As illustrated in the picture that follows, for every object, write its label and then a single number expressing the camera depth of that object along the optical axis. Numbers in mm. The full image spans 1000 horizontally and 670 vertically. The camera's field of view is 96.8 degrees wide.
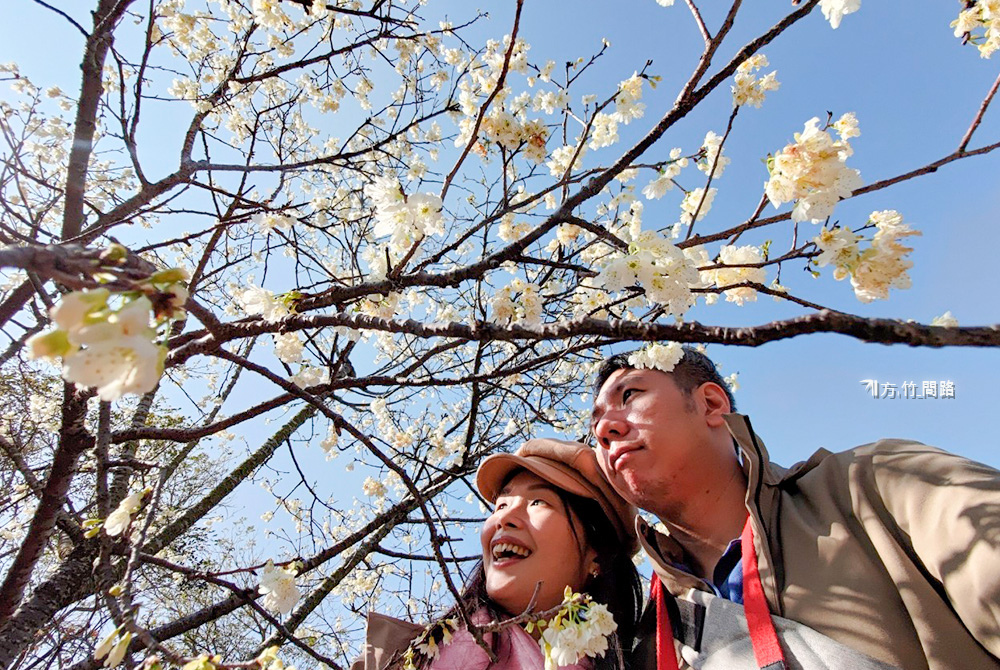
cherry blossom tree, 243
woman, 524
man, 319
